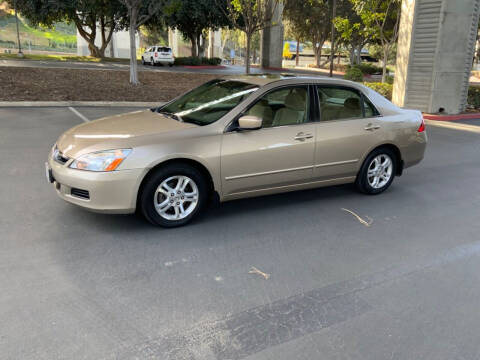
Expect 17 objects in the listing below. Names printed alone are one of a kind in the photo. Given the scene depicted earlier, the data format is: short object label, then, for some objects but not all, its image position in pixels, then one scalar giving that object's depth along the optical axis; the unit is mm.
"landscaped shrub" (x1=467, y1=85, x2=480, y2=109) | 16625
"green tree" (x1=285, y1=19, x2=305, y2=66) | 51875
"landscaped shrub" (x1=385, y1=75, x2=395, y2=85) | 21169
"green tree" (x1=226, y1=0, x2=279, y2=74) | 18219
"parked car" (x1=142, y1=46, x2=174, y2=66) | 36219
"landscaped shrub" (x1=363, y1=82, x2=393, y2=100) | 17828
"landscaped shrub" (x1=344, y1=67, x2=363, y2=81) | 21819
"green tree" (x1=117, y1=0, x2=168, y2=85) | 16047
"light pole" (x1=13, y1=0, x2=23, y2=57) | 33125
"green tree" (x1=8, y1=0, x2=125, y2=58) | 33156
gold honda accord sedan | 4332
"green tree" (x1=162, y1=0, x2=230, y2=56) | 35469
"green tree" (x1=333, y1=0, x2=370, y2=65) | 46281
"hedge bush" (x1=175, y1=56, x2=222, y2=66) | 38531
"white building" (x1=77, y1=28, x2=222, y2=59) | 61719
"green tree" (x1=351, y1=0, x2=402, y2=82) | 19131
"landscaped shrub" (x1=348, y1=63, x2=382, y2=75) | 42372
